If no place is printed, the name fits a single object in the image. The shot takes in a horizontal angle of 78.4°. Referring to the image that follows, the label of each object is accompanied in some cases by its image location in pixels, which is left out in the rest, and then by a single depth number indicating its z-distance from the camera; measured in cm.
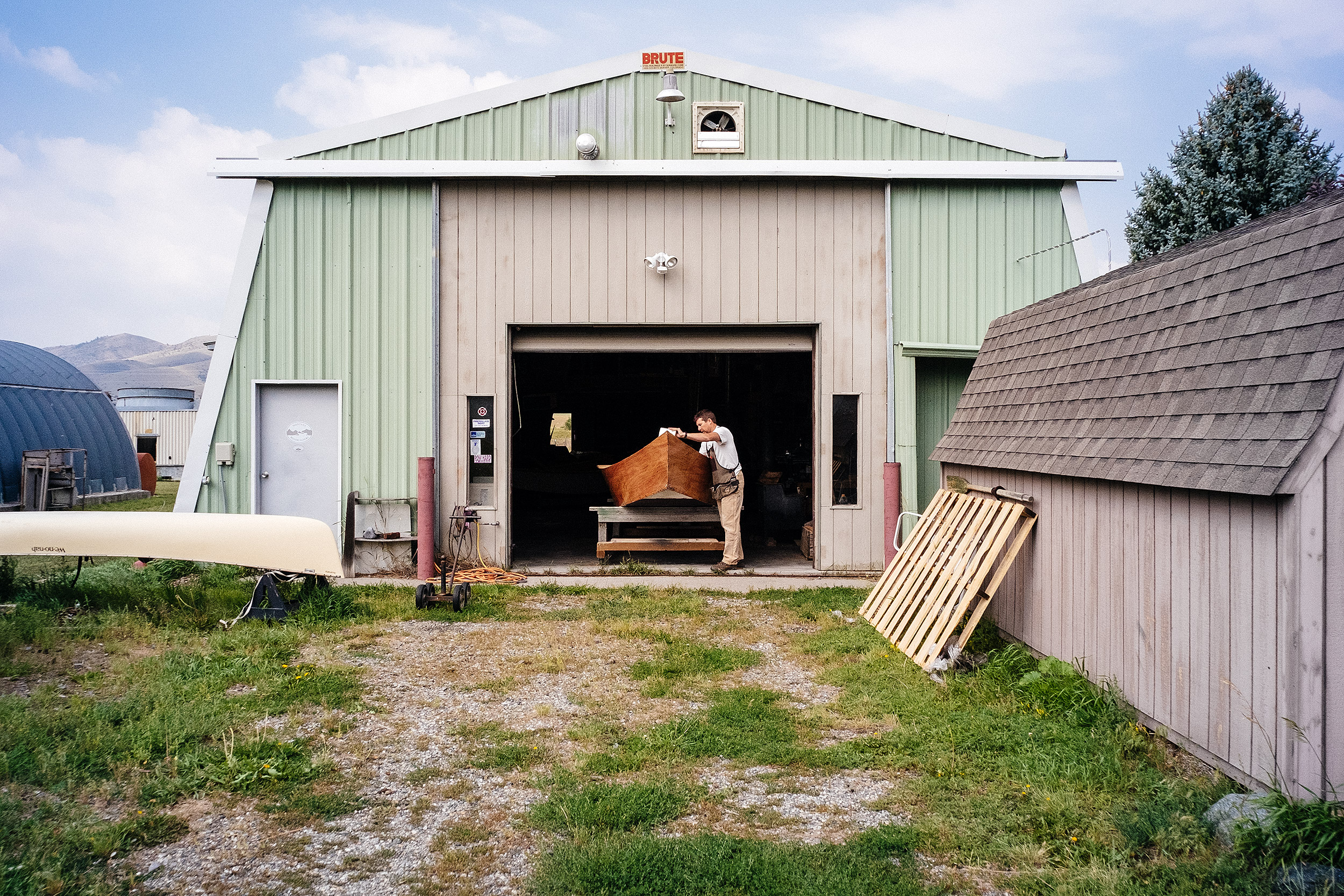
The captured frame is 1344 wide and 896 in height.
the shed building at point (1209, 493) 351
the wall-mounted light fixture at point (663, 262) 1014
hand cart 812
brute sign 1001
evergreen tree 1603
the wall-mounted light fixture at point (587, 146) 987
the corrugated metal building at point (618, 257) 1014
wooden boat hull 1045
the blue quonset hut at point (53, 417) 1723
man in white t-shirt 1054
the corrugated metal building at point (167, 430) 3088
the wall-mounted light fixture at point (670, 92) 940
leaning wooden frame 602
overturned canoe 732
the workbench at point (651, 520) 1073
